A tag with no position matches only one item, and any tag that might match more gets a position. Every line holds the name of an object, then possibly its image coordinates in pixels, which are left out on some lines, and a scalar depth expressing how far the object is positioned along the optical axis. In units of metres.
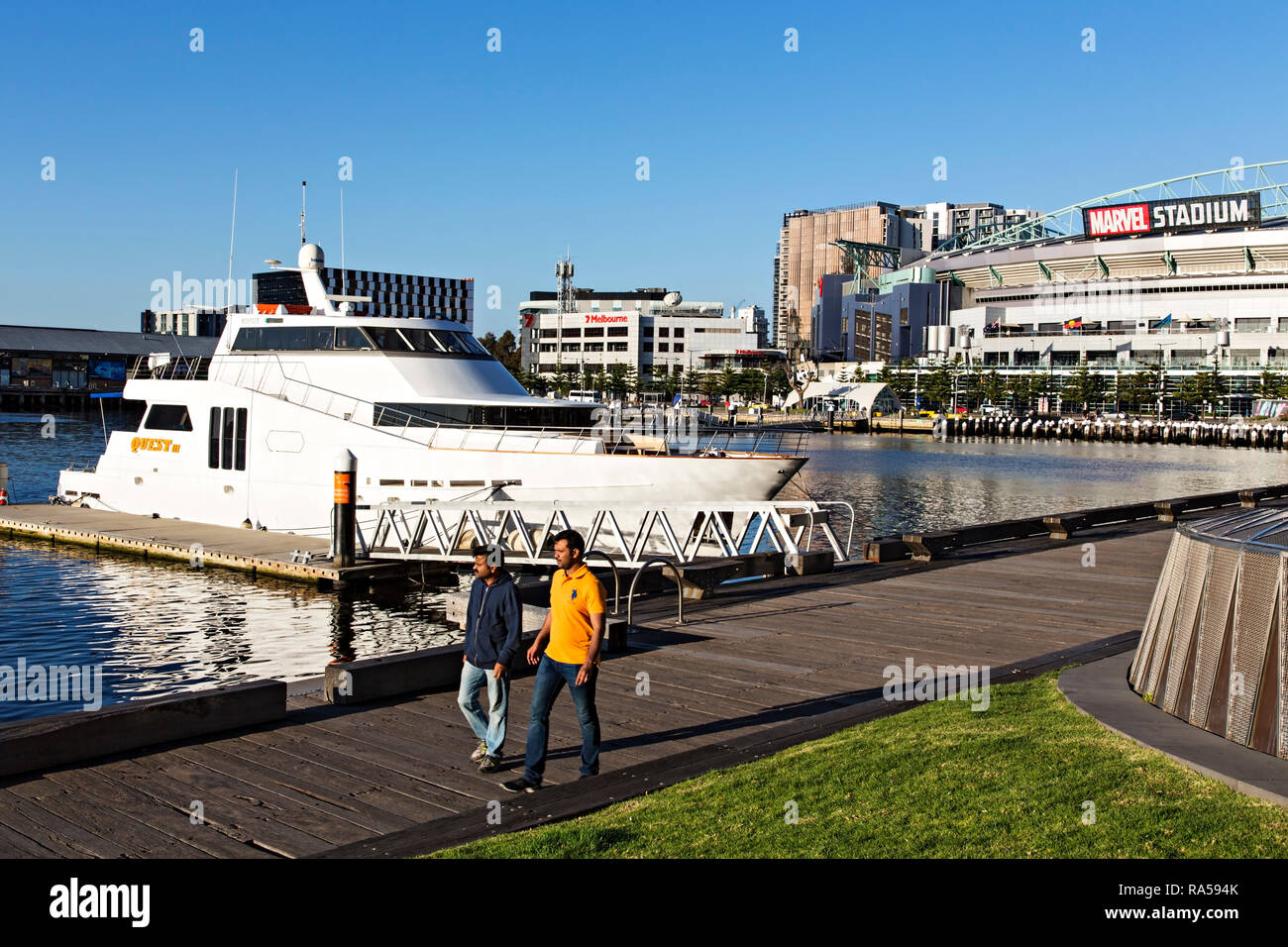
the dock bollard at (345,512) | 25.23
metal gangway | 23.30
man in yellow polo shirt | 8.62
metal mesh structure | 8.37
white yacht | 26.84
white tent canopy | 150.75
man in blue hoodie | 8.95
